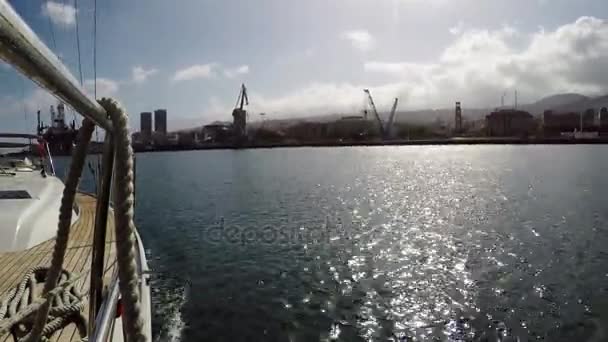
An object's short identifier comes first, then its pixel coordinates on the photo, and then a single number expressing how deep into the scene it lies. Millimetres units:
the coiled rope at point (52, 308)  4148
